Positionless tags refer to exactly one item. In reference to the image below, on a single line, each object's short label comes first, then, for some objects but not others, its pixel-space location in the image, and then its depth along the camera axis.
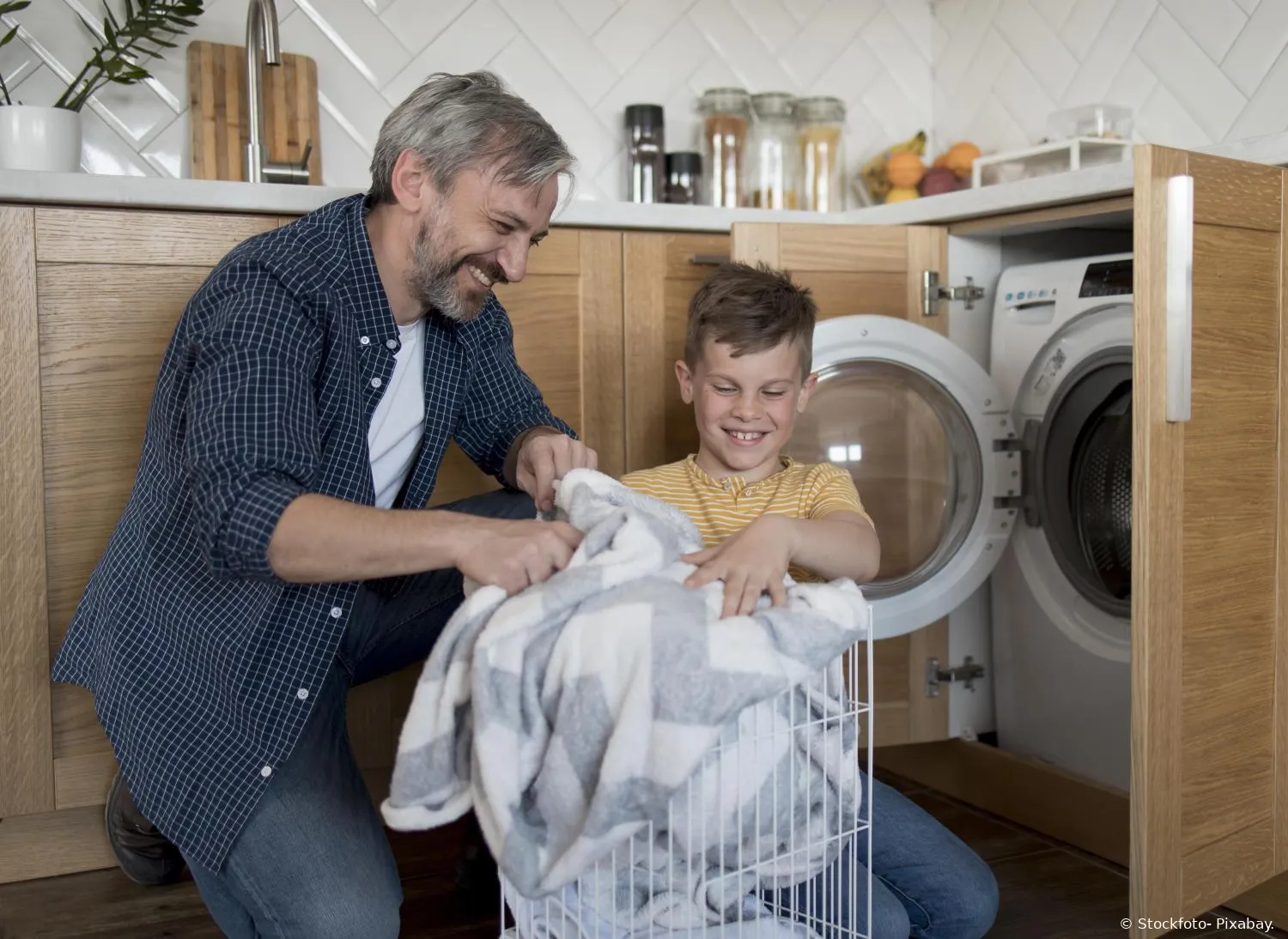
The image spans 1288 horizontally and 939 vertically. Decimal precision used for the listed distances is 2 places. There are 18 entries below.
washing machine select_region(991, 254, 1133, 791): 2.01
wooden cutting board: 2.25
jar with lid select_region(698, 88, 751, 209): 2.60
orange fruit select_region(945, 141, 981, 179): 2.62
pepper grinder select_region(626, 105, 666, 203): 2.53
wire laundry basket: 0.99
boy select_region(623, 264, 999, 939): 1.40
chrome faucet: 2.06
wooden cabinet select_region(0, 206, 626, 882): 1.76
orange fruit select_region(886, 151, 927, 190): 2.64
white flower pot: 1.91
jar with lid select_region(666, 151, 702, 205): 2.51
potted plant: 1.92
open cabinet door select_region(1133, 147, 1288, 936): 1.46
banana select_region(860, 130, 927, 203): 2.72
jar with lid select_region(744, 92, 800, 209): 2.65
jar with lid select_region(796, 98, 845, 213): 2.68
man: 1.21
